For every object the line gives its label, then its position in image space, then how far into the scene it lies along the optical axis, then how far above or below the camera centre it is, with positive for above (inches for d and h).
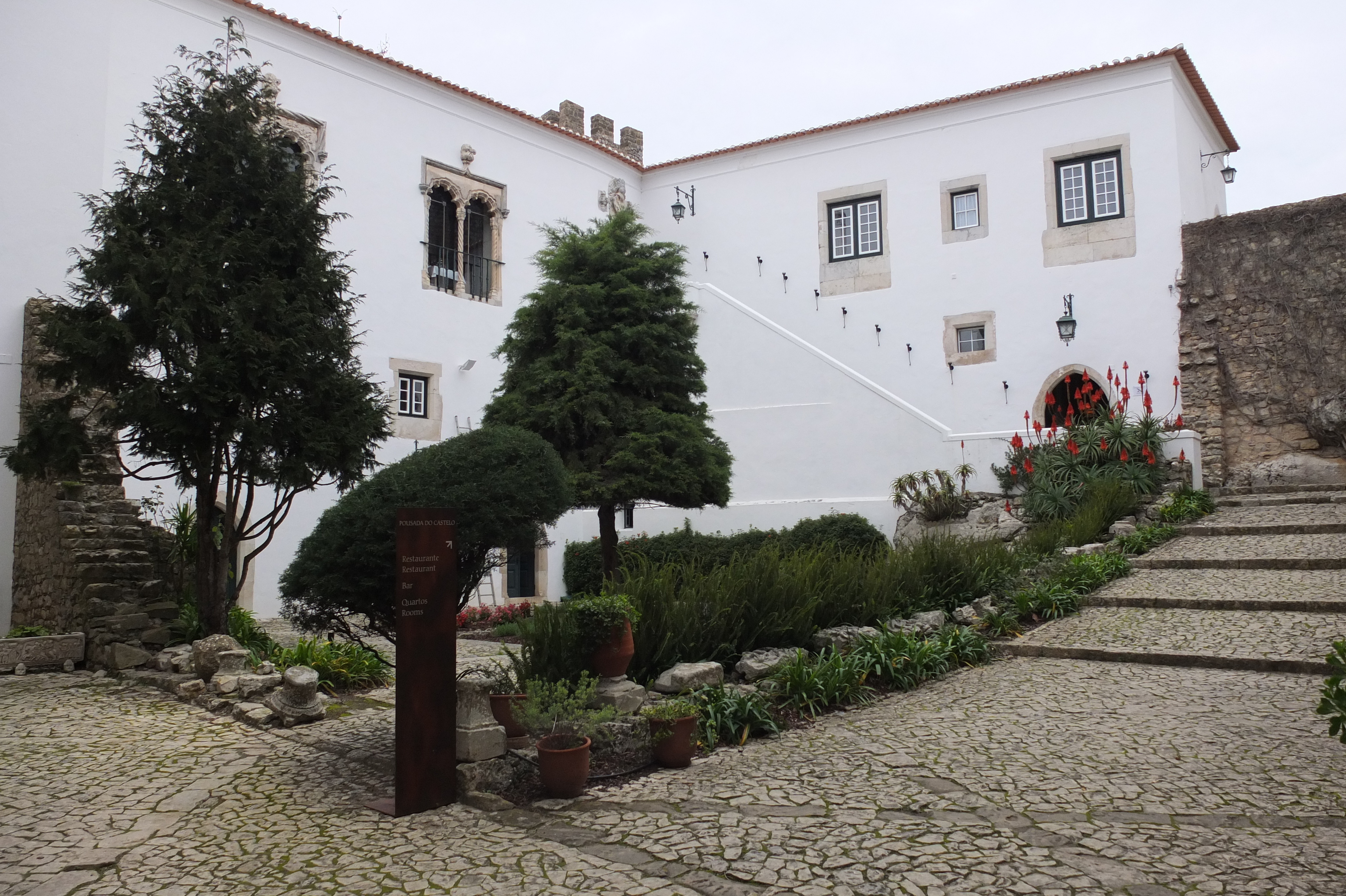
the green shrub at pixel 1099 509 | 446.0 +2.0
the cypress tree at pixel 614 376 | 361.7 +57.5
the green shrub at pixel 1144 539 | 433.1 -12.3
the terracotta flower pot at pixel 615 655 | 216.4 -30.5
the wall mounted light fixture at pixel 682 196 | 777.6 +266.2
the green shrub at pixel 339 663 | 303.0 -44.7
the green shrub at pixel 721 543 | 550.3 -14.7
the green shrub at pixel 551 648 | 222.2 -30.0
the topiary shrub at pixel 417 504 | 236.2 +1.5
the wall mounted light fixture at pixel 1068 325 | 608.1 +121.3
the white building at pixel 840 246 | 574.6 +185.6
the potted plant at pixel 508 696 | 206.8 -39.2
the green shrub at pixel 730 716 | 223.6 -47.1
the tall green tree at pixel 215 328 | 283.7 +61.0
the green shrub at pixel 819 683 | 247.8 -44.2
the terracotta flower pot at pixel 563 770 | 183.6 -48.1
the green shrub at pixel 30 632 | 360.8 -39.1
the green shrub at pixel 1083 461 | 508.4 +29.6
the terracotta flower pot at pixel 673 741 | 203.3 -47.4
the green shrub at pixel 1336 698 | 116.3 -23.7
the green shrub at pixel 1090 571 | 373.4 -23.3
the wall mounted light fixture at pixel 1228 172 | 685.3 +245.4
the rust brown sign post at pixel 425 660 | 177.3 -26.0
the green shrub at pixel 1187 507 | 482.0 +2.8
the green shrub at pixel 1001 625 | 327.6 -38.3
